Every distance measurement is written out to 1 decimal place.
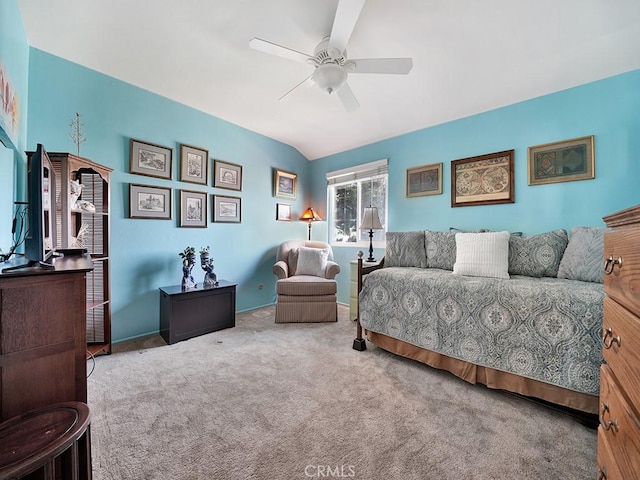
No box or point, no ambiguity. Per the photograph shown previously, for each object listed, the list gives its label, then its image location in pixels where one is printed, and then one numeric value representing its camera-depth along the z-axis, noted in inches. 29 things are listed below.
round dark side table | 28.7
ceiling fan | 64.1
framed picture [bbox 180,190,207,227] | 119.0
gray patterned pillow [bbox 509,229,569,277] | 84.3
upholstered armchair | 123.0
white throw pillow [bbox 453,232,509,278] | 84.0
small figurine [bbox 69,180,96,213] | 78.8
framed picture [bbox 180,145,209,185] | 118.3
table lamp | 126.2
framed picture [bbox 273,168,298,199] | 155.9
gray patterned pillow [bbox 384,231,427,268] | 109.4
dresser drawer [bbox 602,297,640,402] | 23.4
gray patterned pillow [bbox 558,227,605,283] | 71.5
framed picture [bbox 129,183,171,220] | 104.6
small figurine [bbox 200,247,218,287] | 116.4
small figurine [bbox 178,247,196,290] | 109.7
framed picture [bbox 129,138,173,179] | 104.2
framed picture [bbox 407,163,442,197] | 121.3
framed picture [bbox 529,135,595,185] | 87.2
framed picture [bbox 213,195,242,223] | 130.3
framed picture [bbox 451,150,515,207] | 103.1
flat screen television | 42.9
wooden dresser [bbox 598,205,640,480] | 23.6
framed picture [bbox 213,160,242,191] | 129.6
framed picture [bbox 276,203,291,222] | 158.4
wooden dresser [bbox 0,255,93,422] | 34.9
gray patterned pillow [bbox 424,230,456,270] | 102.9
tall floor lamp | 164.2
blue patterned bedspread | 56.6
